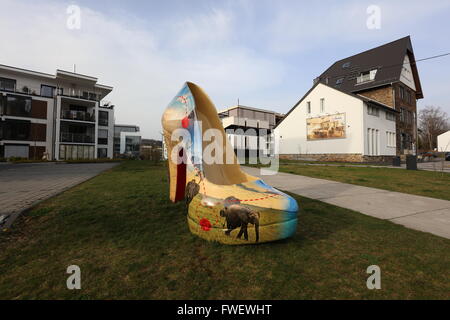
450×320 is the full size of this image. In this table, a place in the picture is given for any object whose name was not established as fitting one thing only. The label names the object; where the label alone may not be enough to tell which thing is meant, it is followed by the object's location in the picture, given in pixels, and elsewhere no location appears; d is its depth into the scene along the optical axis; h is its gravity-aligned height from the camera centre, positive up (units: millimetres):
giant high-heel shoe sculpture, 2461 -329
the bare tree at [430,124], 49247 +10534
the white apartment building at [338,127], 21469 +4531
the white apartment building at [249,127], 32875 +7159
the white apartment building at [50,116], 23594 +5914
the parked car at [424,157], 29297 +1525
